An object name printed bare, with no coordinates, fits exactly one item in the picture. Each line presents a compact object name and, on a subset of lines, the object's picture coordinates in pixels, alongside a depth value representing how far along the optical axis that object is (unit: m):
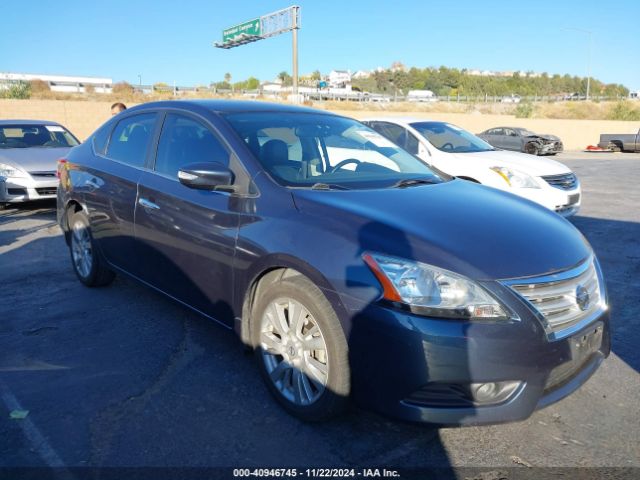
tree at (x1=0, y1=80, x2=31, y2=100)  30.30
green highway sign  35.00
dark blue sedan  2.38
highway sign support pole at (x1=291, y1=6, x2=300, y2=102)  29.67
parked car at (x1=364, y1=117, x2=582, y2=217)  7.13
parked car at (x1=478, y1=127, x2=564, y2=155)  24.91
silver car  8.23
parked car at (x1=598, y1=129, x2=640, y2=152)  26.98
